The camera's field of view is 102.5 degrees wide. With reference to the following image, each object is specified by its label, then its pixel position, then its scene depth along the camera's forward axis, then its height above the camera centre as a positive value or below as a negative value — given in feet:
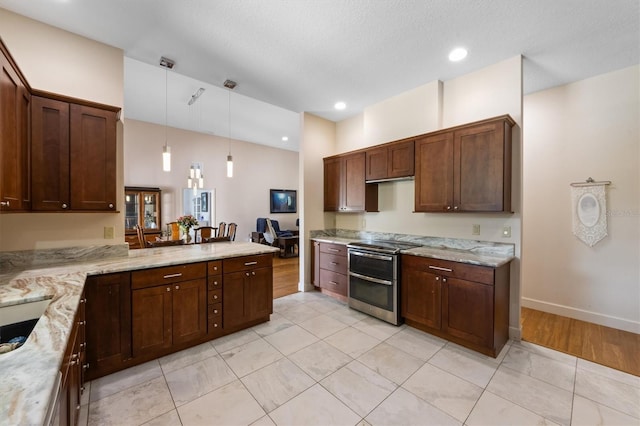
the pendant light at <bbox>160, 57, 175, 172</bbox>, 9.57 +5.59
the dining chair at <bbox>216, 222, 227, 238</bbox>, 19.19 -1.31
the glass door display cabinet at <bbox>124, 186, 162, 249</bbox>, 18.78 +0.02
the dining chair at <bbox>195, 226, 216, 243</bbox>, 15.31 -1.25
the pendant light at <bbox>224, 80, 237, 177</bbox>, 11.13 +5.60
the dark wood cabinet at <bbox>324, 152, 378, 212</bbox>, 13.17 +1.38
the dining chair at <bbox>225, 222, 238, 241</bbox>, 18.67 -1.28
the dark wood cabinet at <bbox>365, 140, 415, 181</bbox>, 11.14 +2.33
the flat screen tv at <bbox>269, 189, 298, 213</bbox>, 27.96 +1.26
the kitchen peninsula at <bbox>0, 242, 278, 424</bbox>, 2.64 -1.78
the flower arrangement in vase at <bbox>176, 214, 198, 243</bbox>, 14.21 -0.65
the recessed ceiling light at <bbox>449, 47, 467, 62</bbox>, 8.75 +5.54
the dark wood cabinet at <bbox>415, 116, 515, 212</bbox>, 8.62 +1.60
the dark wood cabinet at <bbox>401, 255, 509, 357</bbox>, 8.04 -3.06
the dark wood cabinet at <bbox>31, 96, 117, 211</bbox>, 6.92 +1.58
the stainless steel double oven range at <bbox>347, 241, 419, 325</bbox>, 10.25 -2.82
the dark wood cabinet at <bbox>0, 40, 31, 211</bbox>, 5.51 +1.75
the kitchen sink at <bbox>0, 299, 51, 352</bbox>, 4.46 -2.02
